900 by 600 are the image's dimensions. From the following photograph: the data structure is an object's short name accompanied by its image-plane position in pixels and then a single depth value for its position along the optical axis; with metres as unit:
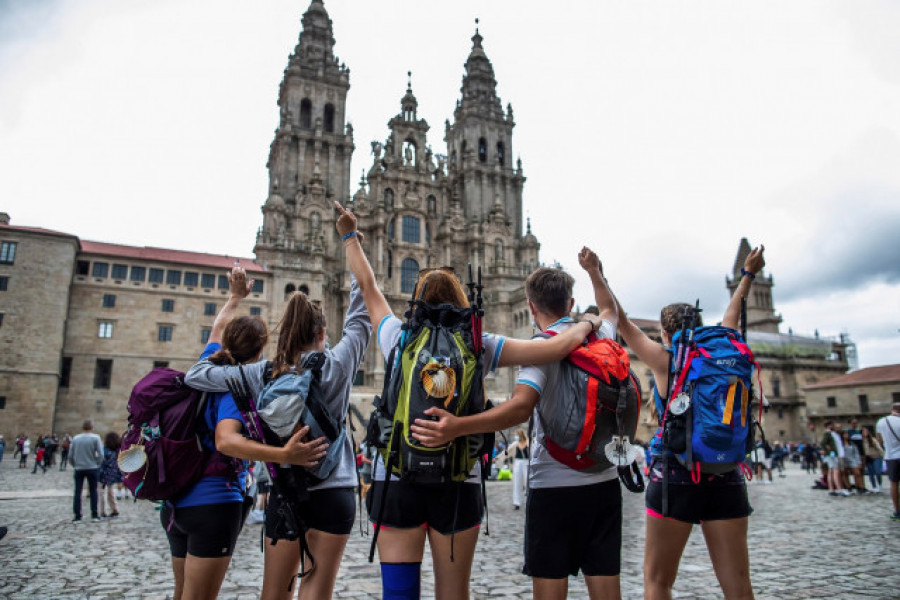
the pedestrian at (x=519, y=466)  12.73
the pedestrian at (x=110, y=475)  11.21
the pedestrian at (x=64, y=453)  25.91
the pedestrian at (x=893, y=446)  9.34
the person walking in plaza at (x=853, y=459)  14.52
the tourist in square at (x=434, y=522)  2.72
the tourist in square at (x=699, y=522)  3.37
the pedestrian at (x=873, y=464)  13.78
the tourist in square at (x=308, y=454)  3.02
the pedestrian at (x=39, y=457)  22.97
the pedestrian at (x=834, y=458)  14.22
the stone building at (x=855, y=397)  38.97
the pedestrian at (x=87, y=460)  10.52
